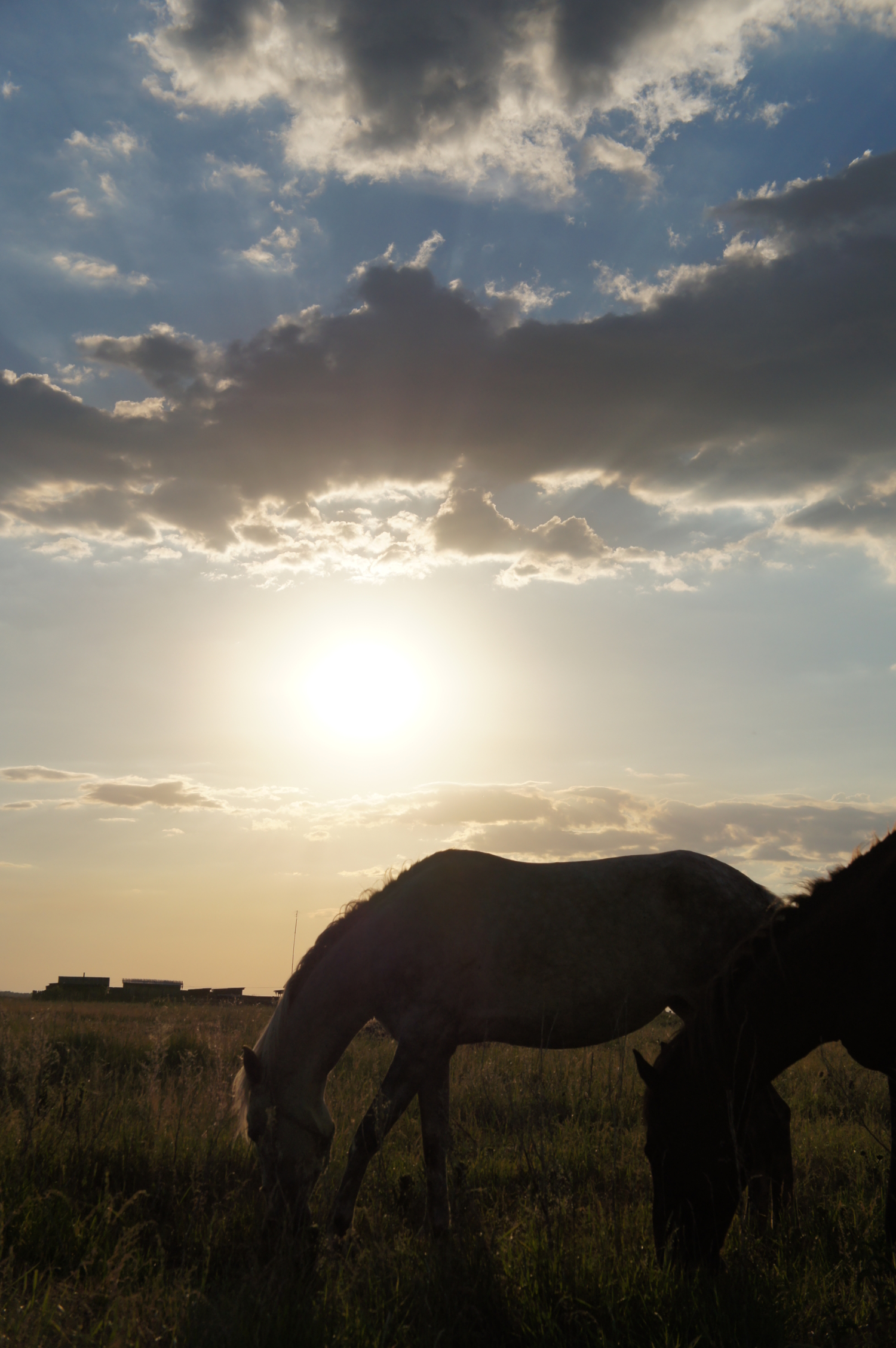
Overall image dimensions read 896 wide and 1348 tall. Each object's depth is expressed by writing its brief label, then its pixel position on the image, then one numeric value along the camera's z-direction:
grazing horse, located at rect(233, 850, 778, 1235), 5.95
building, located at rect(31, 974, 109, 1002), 37.53
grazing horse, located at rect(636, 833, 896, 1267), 4.70
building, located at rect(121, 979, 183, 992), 41.91
